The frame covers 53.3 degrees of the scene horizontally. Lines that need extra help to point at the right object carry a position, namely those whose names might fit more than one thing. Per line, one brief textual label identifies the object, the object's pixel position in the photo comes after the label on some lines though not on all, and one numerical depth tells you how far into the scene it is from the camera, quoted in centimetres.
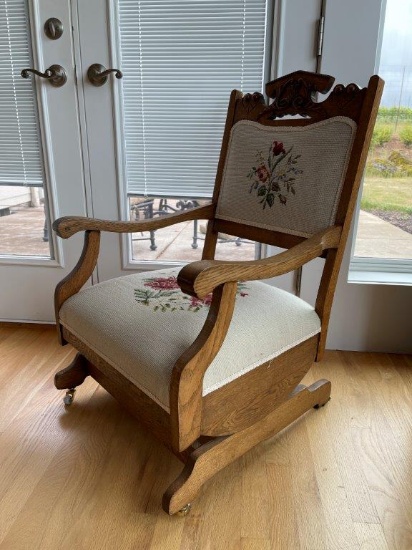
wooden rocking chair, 71
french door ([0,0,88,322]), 129
